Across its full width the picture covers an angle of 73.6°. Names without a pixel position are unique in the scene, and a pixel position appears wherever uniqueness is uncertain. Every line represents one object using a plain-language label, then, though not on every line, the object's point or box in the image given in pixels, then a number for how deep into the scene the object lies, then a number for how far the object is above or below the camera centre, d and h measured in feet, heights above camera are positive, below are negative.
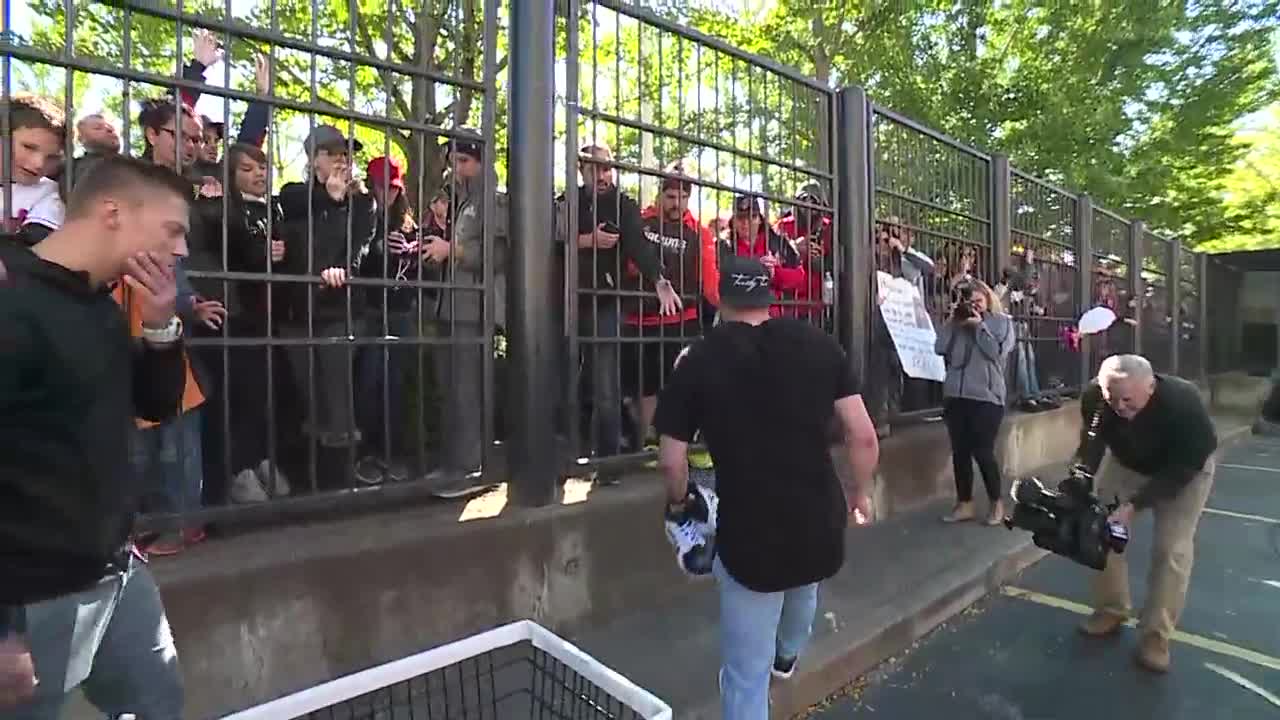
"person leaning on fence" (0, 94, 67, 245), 8.79 +2.19
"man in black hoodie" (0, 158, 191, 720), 5.49 -0.41
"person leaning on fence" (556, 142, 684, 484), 14.15 +1.62
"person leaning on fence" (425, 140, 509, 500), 12.85 +0.56
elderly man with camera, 13.71 -1.75
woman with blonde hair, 21.03 -0.92
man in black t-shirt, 9.57 -1.09
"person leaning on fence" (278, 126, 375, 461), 11.45 +1.33
